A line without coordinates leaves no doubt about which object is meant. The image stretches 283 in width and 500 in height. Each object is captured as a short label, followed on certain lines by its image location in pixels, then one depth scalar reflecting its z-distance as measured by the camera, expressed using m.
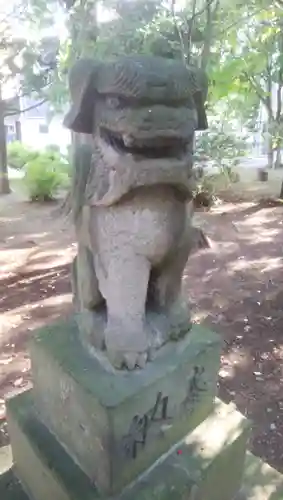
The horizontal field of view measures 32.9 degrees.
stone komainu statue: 1.35
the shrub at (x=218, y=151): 7.82
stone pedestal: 1.58
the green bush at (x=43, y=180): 9.59
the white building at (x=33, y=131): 15.54
